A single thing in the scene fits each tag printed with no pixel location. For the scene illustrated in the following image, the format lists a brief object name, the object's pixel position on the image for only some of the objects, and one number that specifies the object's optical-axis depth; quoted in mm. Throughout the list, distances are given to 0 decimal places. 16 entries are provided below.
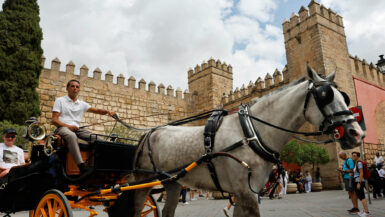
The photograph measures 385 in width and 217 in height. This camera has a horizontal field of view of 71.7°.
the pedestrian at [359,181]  5168
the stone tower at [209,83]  19478
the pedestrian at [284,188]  10893
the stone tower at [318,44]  14781
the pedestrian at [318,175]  14164
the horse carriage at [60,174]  3053
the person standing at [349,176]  5660
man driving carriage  3006
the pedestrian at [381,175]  8945
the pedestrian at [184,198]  8848
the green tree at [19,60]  11758
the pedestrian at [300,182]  13441
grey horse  2176
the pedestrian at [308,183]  13406
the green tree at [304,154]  12987
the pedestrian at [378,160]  9242
